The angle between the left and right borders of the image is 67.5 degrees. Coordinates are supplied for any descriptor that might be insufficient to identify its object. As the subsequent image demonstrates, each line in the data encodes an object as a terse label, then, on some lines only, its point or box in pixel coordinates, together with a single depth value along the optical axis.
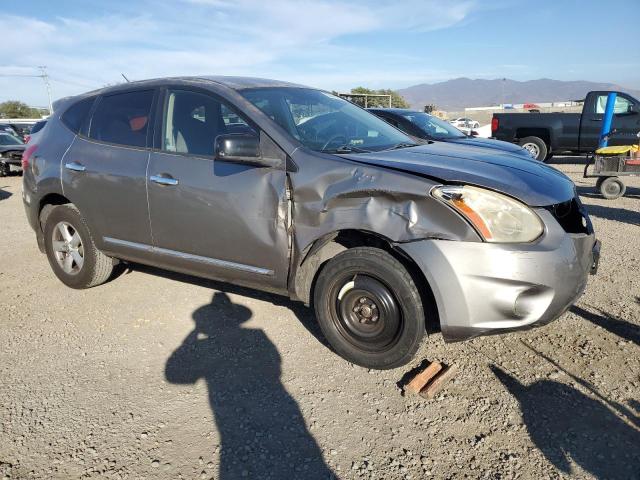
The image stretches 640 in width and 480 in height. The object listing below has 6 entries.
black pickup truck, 13.37
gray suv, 2.63
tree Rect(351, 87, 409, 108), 37.96
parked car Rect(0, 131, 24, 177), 14.66
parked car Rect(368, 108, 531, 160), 8.16
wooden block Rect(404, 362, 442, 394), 2.81
